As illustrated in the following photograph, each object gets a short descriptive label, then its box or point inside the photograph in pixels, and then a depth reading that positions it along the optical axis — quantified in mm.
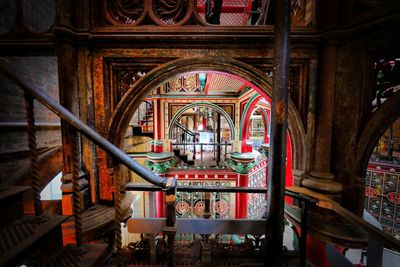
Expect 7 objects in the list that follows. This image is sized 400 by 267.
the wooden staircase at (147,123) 9180
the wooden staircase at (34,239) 1064
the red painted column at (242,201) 6508
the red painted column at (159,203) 6684
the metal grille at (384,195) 6844
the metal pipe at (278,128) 1569
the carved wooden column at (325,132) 1915
